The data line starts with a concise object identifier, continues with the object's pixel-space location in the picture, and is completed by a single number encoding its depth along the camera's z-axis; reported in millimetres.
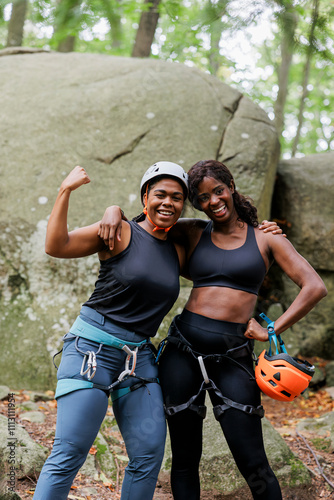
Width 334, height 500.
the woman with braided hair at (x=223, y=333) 3014
